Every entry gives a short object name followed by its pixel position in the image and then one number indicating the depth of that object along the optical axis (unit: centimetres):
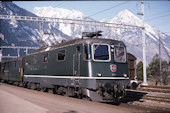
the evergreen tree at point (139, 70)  6186
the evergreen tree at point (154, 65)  7719
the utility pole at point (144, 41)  2991
